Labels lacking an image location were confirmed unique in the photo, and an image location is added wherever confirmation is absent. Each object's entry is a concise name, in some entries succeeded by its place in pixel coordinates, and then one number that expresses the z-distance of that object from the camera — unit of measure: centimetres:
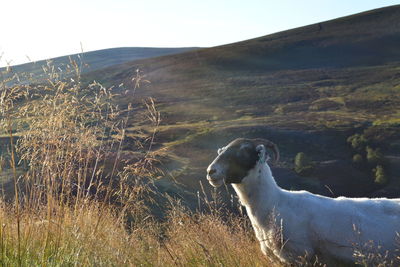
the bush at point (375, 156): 3688
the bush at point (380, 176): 3288
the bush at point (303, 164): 3578
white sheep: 599
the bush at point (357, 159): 3763
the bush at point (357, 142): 4227
